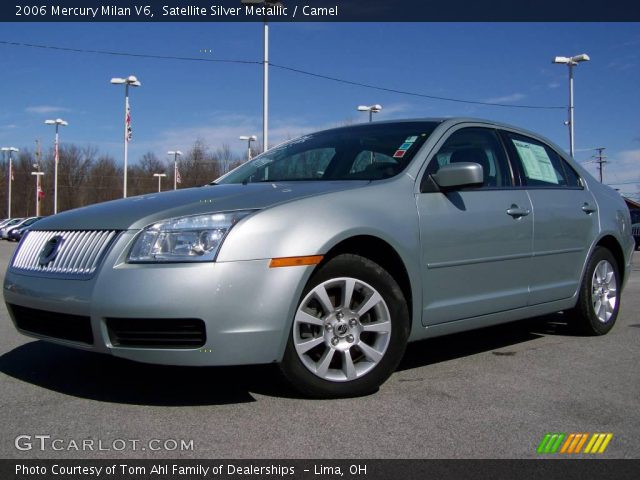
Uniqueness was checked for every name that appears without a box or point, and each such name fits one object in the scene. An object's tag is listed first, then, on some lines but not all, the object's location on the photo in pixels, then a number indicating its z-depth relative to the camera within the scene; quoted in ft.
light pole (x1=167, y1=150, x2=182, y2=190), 103.62
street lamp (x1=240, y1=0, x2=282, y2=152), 62.68
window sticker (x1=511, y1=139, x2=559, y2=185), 15.89
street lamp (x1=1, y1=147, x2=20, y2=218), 197.18
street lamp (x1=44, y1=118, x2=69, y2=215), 145.79
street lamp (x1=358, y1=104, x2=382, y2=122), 101.24
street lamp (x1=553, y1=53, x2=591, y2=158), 93.91
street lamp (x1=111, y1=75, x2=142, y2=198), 96.53
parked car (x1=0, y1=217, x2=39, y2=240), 145.48
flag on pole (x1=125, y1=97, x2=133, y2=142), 96.48
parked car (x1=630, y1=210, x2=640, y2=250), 76.43
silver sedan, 10.04
